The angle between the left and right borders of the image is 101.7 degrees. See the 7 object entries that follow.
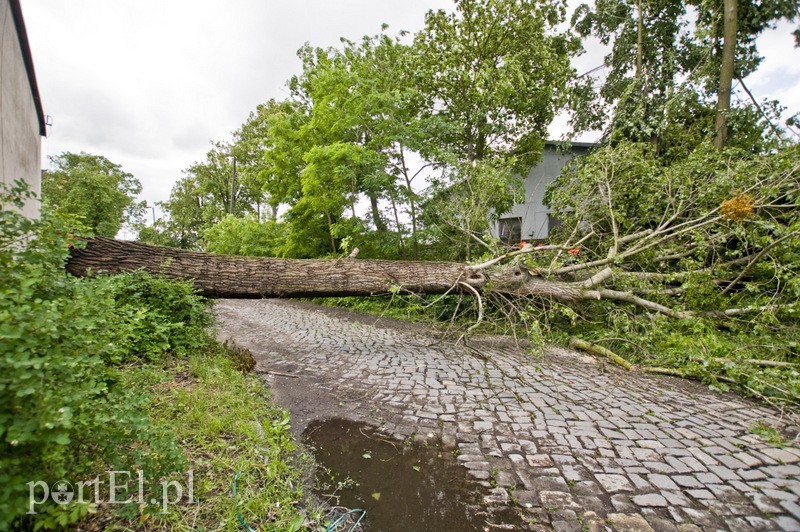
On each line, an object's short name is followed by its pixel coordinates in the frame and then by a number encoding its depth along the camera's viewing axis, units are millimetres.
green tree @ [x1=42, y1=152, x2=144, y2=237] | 22344
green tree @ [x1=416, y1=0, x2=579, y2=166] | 10164
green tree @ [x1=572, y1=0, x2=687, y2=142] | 9047
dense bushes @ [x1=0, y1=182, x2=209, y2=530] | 1140
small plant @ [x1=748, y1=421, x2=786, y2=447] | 2695
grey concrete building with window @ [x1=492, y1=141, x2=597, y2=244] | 14513
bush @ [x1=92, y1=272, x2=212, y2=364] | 3855
